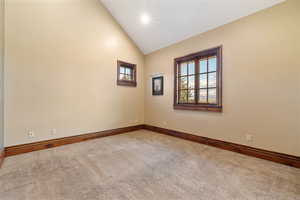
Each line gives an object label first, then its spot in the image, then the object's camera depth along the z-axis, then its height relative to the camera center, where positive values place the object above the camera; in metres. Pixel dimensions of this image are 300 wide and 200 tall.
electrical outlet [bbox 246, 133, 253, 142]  2.51 -0.74
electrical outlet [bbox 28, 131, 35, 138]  2.70 -0.75
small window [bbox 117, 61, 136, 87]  4.18 +0.84
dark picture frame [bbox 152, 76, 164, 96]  4.23 +0.45
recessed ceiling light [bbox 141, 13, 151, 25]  3.51 +2.23
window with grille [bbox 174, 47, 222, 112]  2.98 +0.48
